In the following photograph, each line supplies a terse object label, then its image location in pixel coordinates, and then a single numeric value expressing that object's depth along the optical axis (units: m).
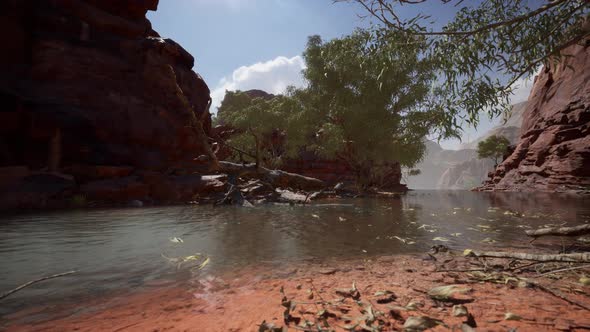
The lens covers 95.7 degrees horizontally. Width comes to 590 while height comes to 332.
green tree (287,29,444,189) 21.23
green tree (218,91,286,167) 29.03
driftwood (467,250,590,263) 2.54
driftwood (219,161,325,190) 13.05
